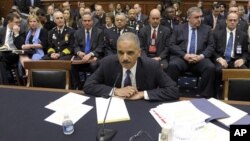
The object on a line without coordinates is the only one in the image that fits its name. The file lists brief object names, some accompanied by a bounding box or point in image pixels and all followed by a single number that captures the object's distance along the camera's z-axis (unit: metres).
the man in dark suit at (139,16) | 7.94
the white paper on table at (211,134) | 1.66
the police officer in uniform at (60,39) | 4.88
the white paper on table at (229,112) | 1.89
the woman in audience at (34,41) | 4.83
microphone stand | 1.66
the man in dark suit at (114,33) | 4.91
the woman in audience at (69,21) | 6.30
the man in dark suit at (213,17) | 7.23
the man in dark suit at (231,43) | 4.30
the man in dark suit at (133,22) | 5.84
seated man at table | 2.26
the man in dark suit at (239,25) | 4.60
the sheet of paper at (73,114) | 1.96
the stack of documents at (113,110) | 1.95
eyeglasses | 1.69
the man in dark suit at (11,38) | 4.78
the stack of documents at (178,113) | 1.86
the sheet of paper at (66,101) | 2.16
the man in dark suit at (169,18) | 6.27
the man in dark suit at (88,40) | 4.73
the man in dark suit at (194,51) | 4.05
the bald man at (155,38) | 4.73
